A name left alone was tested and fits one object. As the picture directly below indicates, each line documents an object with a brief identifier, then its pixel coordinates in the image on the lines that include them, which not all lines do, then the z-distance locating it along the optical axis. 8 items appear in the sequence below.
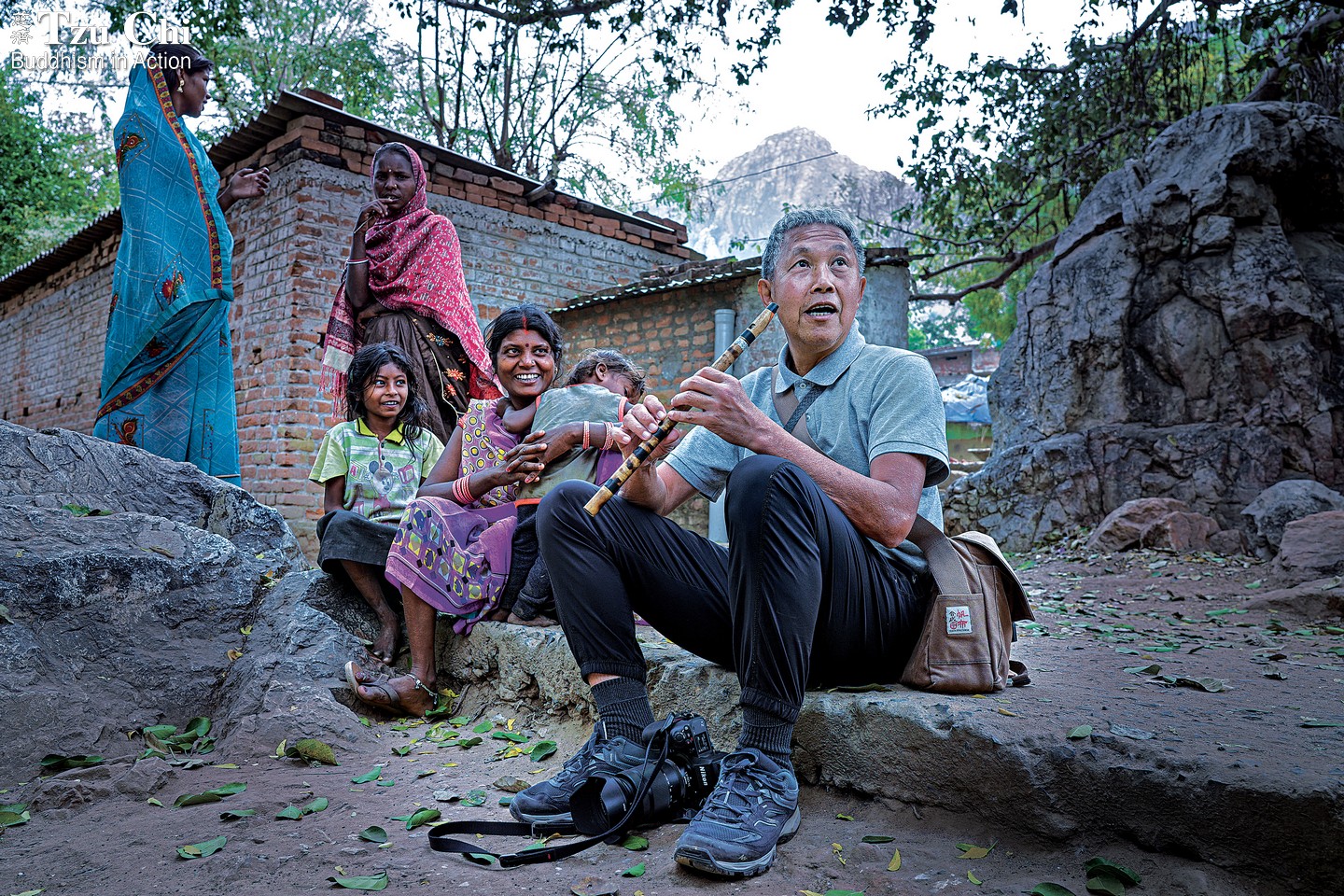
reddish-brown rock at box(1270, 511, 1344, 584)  4.20
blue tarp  17.72
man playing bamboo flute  1.60
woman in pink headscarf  4.00
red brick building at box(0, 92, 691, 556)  6.18
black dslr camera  1.68
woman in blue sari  3.94
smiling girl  2.95
